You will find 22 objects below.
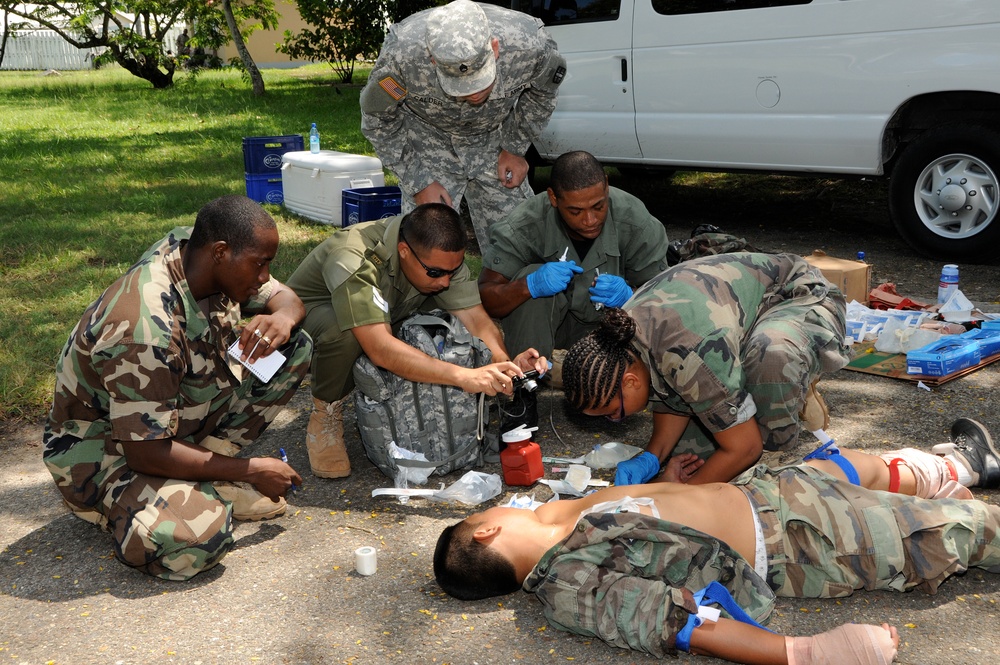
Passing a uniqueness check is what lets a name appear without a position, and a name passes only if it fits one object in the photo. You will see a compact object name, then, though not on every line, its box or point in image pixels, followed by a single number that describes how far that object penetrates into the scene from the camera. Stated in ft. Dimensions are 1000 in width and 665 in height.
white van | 17.49
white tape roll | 9.86
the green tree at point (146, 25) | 60.29
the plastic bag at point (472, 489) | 11.37
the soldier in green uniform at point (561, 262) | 13.26
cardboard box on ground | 16.37
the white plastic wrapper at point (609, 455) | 12.17
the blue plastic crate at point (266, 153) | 25.26
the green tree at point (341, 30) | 50.14
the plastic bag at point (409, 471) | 11.74
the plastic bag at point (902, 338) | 14.79
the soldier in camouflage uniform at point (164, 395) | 9.33
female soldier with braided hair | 9.80
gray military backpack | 11.87
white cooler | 23.02
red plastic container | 11.64
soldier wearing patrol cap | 15.35
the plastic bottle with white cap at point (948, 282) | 15.92
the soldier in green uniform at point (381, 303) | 11.43
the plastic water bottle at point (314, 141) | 24.04
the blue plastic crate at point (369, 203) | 20.95
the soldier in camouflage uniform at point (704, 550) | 8.39
